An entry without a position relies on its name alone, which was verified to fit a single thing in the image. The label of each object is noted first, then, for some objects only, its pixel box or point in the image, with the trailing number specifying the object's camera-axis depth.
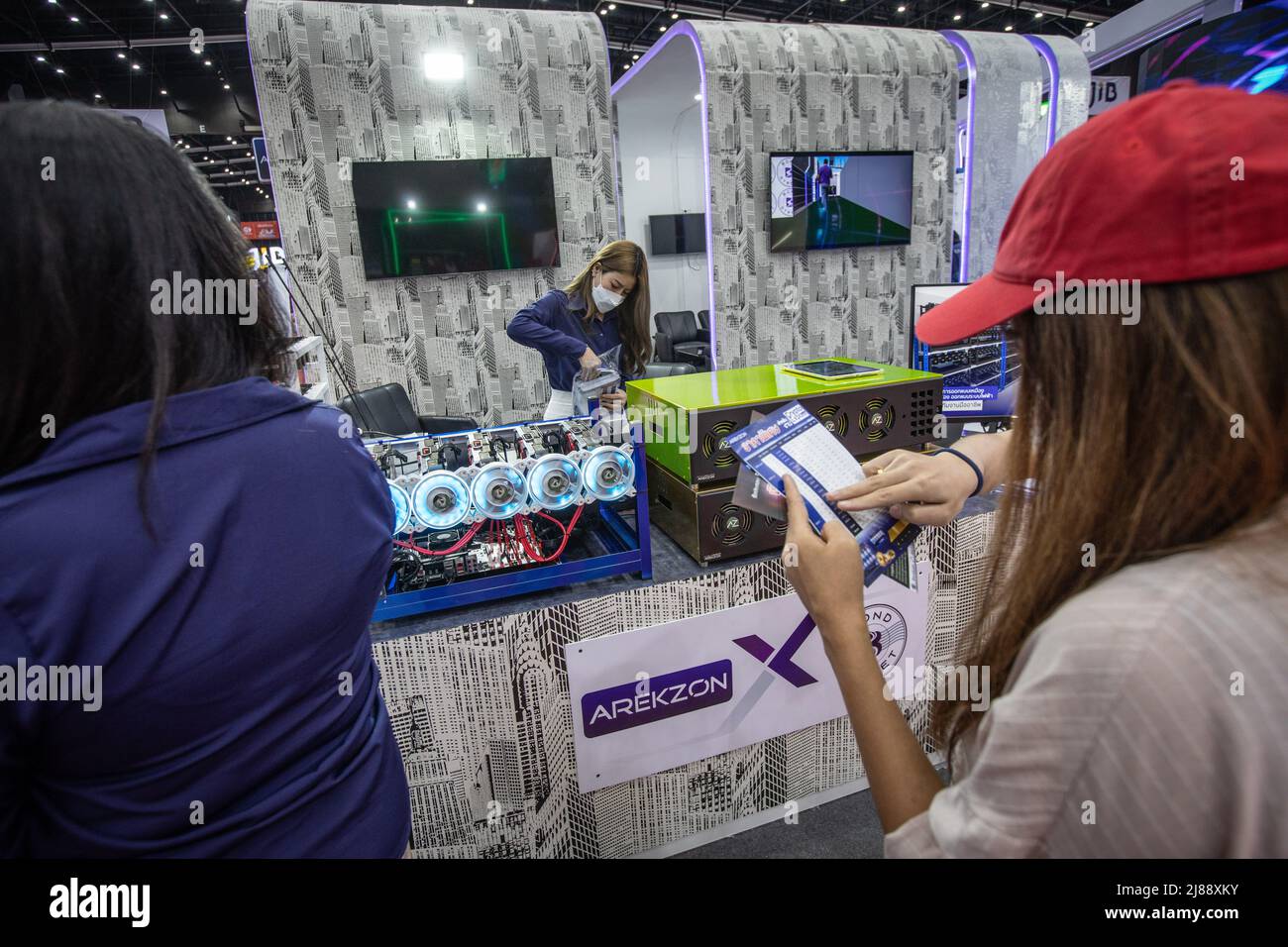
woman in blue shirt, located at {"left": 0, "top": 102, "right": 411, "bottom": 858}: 0.57
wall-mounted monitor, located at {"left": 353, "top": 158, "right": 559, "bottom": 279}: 4.41
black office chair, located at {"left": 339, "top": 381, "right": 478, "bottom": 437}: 3.13
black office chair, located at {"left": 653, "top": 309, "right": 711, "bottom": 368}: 7.54
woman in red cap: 0.47
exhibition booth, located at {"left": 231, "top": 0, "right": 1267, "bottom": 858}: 1.46
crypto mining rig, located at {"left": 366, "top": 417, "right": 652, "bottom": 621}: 1.35
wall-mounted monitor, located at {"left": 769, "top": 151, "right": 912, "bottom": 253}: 5.21
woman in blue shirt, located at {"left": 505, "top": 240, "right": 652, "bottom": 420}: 3.16
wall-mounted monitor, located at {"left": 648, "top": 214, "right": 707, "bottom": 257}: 7.87
